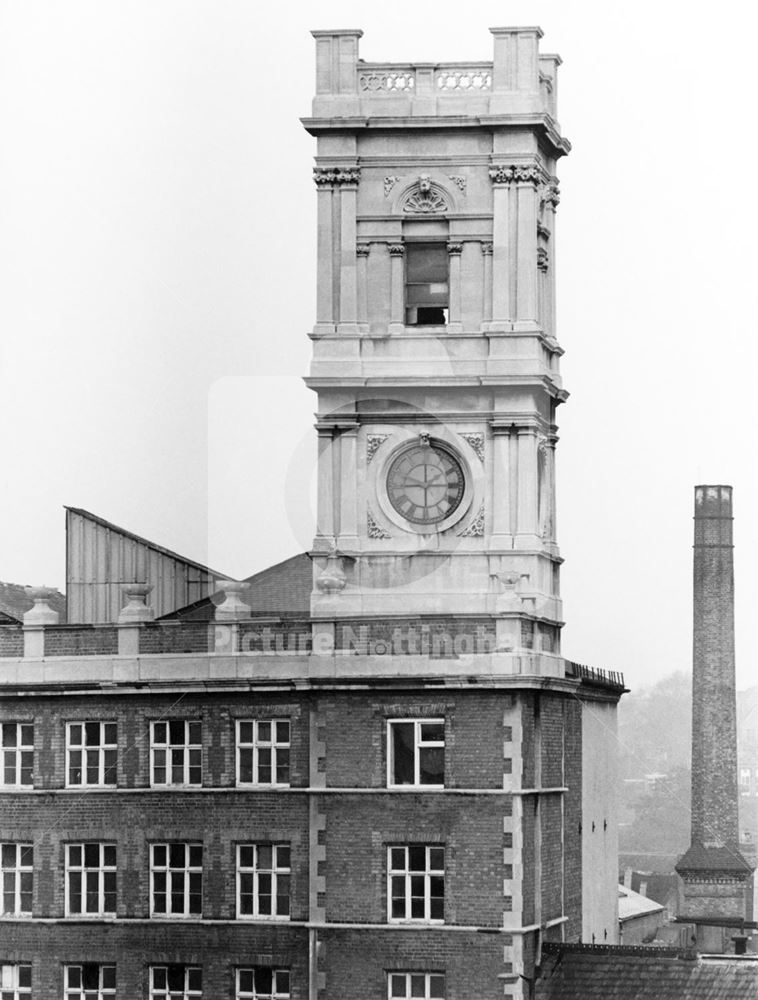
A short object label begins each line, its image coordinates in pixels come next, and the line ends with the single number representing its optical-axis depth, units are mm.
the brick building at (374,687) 57906
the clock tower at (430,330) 63875
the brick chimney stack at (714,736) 95750
